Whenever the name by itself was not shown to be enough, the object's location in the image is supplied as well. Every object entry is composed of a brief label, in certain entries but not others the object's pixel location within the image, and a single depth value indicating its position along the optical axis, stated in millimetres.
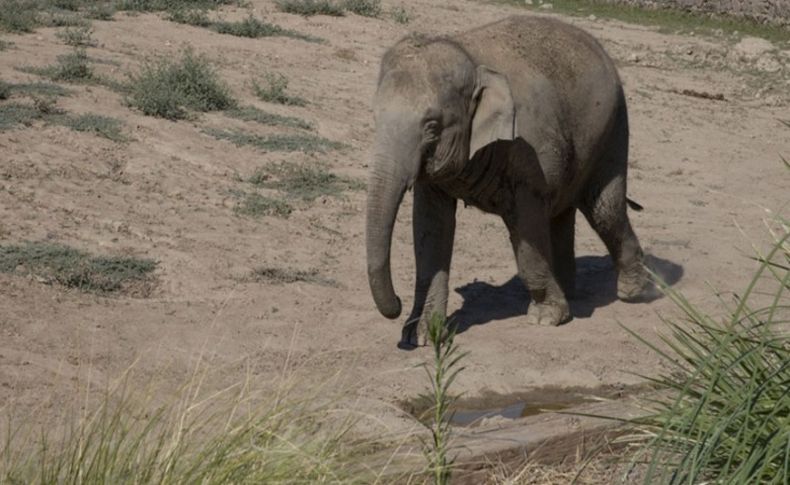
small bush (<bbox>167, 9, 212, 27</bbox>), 15766
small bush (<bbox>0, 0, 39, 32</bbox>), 13836
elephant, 7957
